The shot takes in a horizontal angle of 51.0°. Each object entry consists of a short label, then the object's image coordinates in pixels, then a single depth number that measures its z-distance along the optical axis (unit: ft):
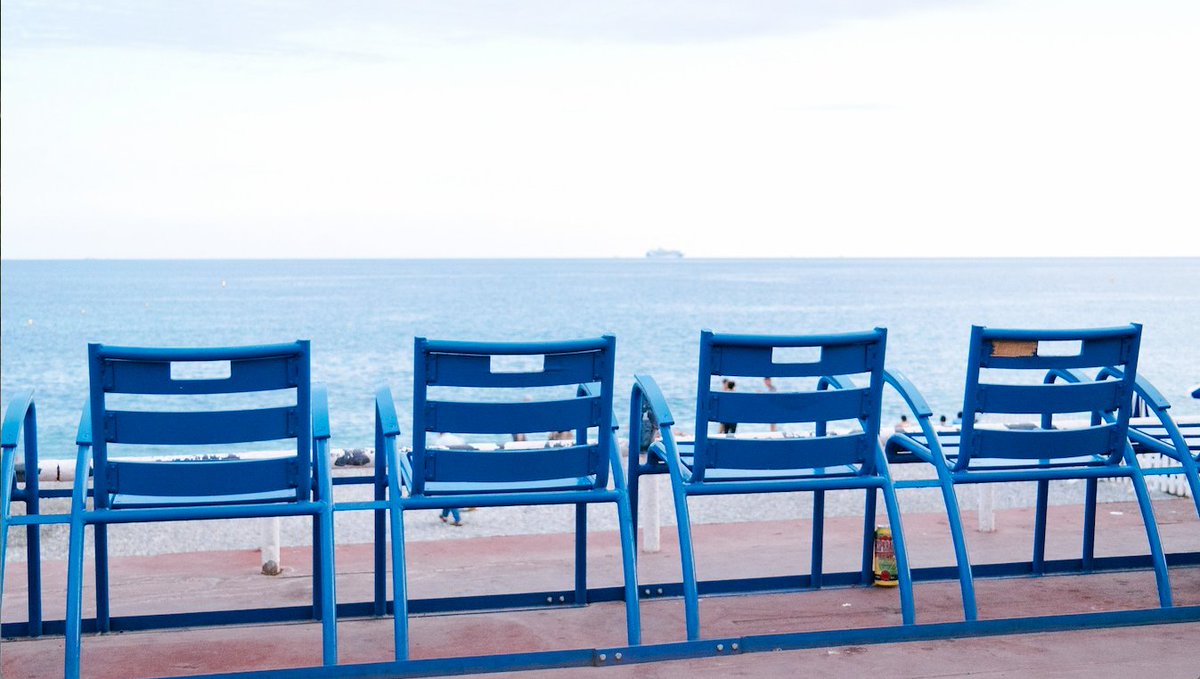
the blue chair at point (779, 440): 12.35
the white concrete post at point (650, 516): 17.93
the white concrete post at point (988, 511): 19.38
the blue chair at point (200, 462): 11.28
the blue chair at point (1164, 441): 13.82
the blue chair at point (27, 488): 11.52
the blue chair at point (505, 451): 11.85
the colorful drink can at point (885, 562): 15.40
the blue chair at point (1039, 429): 13.00
